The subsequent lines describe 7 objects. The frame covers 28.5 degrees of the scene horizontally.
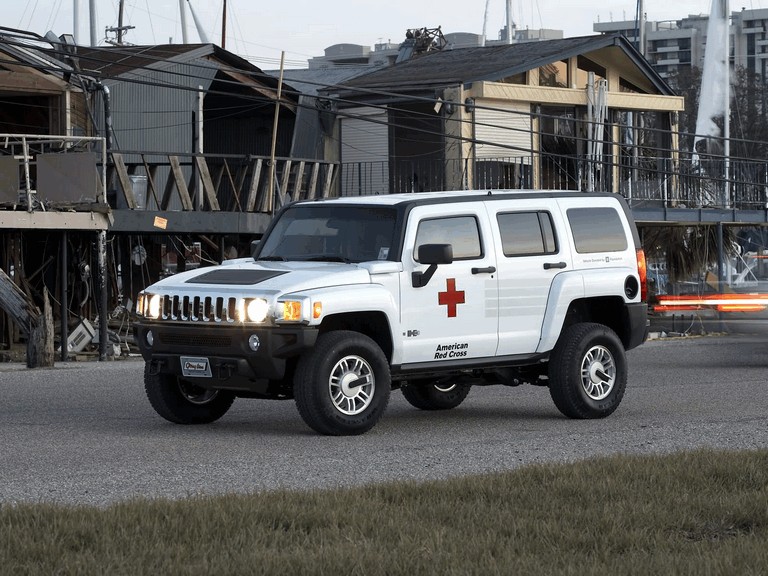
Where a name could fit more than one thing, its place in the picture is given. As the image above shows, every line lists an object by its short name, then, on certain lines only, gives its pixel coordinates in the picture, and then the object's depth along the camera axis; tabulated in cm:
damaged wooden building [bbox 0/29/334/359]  2366
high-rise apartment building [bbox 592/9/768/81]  18175
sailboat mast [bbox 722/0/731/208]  3761
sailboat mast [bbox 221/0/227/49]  8027
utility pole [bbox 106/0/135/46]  7031
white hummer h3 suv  1238
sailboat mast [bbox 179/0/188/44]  6082
